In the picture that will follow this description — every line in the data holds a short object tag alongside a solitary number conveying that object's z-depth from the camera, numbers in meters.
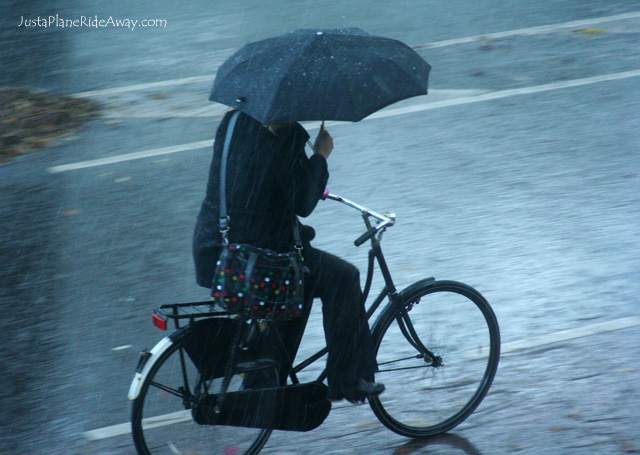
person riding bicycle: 8.41
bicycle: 8.95
